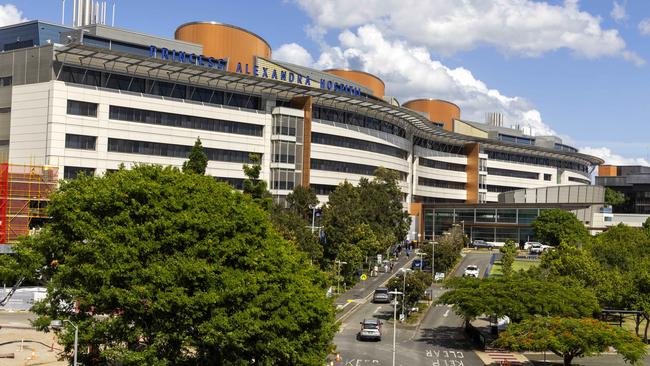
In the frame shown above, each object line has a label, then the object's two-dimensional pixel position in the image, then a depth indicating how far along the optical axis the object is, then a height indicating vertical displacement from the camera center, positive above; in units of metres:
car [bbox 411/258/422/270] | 110.24 -9.53
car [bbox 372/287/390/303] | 86.44 -11.69
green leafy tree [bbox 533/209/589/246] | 122.50 -2.76
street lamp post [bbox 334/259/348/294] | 91.00 -9.78
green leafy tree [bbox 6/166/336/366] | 35.72 -4.20
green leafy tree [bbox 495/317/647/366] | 52.62 -10.02
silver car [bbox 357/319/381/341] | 64.56 -12.19
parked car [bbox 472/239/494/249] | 146.00 -7.74
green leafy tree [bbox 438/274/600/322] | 61.19 -8.27
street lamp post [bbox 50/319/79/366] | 35.19 -7.56
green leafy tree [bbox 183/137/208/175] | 70.06 +3.97
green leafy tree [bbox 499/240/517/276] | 92.44 -6.76
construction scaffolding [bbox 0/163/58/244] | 83.61 -0.60
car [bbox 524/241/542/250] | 139.56 -6.97
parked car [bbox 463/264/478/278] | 101.56 -9.53
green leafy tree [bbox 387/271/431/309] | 75.67 -9.13
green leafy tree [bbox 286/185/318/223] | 102.56 +0.31
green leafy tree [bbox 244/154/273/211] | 69.56 +1.41
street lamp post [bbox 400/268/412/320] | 75.50 -10.23
